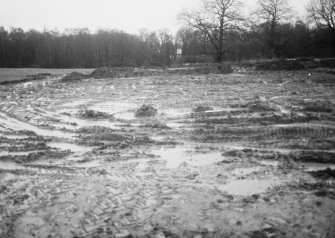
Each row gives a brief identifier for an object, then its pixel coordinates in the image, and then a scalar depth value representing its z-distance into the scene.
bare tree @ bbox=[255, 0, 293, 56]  42.59
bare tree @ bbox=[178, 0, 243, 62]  30.28
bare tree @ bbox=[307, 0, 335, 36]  37.09
